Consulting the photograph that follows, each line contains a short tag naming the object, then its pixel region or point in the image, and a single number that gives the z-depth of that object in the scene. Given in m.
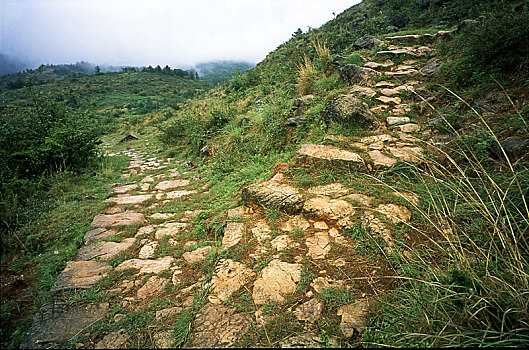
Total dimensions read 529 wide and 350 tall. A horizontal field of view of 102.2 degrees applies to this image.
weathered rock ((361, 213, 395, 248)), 1.67
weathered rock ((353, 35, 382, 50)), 6.26
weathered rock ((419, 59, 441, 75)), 4.14
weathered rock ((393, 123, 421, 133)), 3.14
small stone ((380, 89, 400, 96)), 4.11
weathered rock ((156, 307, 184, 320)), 1.44
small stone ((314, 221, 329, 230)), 2.00
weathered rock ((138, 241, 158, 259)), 2.17
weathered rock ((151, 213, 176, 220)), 2.93
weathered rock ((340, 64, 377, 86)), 4.55
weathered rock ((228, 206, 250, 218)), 2.50
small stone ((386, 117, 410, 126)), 3.36
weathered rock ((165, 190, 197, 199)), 3.64
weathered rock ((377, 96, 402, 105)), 3.86
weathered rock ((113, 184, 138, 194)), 3.96
